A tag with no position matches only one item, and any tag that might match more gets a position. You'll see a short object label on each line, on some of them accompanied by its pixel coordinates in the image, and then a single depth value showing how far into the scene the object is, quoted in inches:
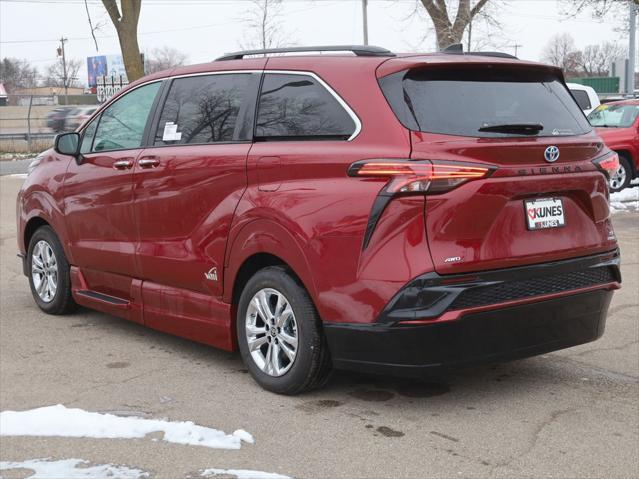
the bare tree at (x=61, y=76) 4027.8
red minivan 163.0
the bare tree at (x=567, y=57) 3863.2
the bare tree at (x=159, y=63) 3439.0
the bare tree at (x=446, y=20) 986.7
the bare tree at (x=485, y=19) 1083.9
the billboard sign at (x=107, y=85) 1204.5
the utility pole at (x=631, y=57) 1072.8
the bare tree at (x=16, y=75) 3798.7
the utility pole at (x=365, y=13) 1590.8
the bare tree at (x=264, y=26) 1707.7
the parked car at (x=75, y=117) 1453.0
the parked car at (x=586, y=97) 890.3
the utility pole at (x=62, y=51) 3045.0
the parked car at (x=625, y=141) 648.4
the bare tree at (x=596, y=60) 4190.5
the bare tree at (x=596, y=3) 733.3
